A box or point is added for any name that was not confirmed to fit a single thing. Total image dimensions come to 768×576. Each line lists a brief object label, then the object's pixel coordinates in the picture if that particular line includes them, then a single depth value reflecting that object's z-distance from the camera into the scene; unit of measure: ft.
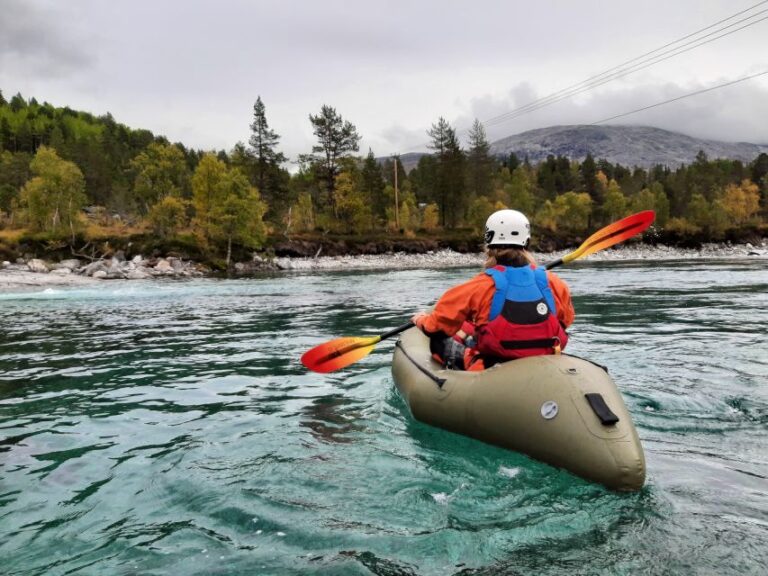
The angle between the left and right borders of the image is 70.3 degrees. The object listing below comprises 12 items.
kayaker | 14.69
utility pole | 201.05
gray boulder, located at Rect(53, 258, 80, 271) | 110.42
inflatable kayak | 11.66
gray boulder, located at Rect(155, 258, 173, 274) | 112.01
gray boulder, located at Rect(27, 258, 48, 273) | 106.01
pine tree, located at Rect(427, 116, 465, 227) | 207.41
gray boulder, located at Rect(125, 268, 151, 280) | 100.83
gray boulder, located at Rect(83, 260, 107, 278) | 104.89
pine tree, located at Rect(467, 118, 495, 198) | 238.68
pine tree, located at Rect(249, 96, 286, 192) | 179.01
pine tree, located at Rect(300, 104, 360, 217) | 190.49
